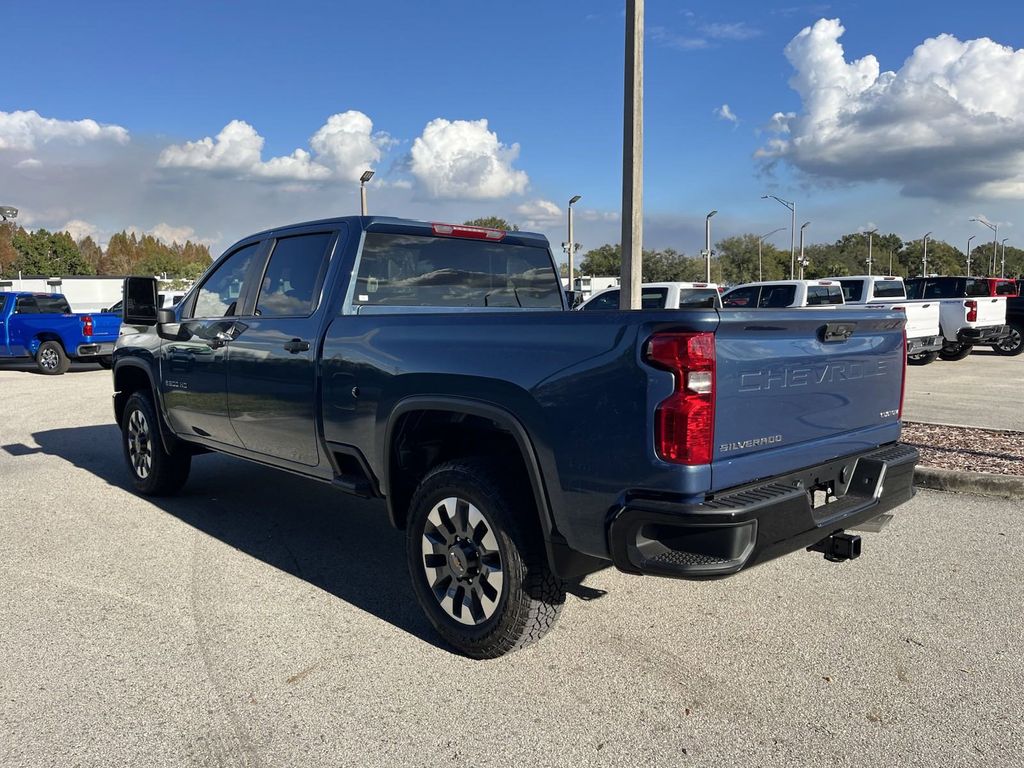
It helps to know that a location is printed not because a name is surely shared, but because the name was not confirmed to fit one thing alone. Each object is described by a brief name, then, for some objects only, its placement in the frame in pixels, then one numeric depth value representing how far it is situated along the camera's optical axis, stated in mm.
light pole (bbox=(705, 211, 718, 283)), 50312
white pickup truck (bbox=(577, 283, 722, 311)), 15180
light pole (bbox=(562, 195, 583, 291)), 36031
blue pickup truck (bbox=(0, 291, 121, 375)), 16438
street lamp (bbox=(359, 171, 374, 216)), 23125
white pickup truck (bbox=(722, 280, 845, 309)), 16188
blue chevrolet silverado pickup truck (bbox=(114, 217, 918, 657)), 2891
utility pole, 8156
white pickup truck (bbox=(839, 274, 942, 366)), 14891
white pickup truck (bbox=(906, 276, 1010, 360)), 16312
